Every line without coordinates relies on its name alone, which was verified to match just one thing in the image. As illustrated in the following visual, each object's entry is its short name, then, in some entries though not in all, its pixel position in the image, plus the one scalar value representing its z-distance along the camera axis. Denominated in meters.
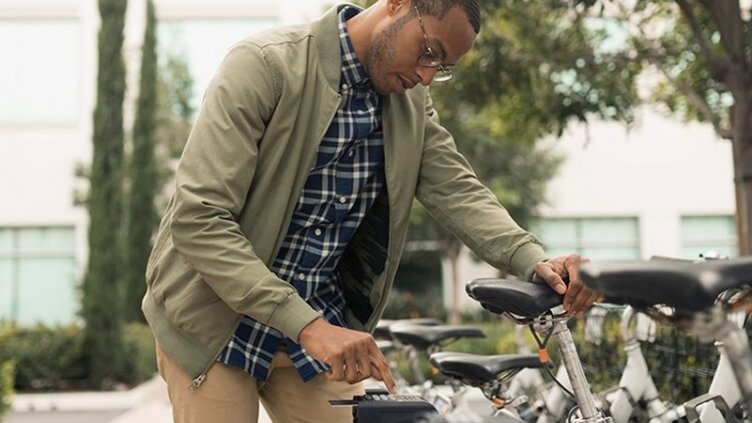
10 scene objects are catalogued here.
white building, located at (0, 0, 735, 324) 24.45
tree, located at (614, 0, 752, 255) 6.67
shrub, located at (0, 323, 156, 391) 14.06
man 2.38
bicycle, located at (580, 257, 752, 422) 1.42
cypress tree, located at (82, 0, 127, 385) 14.35
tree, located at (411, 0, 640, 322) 8.34
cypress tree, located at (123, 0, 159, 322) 18.28
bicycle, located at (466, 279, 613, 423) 2.30
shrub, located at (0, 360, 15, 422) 7.75
